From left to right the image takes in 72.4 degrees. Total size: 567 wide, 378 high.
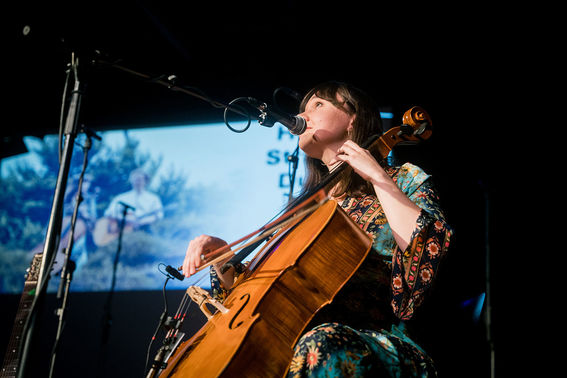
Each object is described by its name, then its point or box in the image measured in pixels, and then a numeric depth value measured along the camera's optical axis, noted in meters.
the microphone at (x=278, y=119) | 1.40
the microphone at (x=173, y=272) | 1.44
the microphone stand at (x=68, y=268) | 1.78
